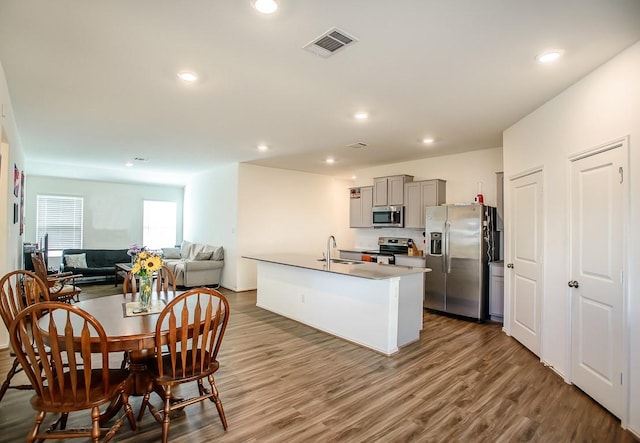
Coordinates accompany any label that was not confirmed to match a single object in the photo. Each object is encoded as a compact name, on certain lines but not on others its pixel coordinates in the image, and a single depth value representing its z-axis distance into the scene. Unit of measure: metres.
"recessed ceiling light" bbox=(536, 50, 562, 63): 2.52
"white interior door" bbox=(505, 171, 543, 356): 3.62
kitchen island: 3.73
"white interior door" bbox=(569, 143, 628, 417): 2.54
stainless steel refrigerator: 5.00
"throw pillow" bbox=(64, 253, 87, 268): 7.51
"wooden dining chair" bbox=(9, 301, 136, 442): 1.80
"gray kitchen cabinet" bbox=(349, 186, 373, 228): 7.11
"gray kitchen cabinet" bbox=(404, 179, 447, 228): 5.99
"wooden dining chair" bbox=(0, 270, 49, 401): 2.36
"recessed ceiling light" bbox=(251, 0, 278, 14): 1.96
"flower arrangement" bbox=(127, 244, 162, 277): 2.59
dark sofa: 7.52
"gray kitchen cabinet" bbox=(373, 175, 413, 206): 6.47
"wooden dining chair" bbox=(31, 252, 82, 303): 4.28
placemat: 2.48
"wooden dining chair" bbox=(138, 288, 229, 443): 2.08
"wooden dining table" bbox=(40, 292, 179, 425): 1.99
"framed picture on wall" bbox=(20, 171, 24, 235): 5.44
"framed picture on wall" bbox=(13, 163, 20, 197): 4.39
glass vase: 2.59
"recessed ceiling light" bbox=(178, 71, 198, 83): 2.94
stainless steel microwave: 6.45
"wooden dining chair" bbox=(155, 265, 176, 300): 3.17
